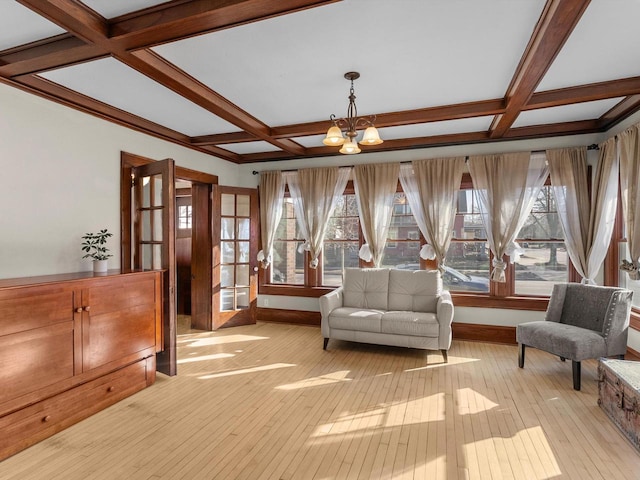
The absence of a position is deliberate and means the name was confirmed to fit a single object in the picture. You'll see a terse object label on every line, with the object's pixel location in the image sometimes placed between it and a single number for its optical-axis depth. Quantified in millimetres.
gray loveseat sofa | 3953
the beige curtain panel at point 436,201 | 4789
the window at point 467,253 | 4832
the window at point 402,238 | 5125
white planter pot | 3291
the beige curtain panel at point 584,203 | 4039
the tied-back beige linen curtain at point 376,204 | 5082
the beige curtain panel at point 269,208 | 5742
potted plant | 3301
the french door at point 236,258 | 5418
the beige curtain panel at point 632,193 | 3406
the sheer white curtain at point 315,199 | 5375
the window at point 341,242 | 5461
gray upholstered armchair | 3227
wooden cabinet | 2281
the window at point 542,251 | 4555
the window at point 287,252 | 5805
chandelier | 2857
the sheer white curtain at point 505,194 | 4508
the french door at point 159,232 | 3492
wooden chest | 2346
